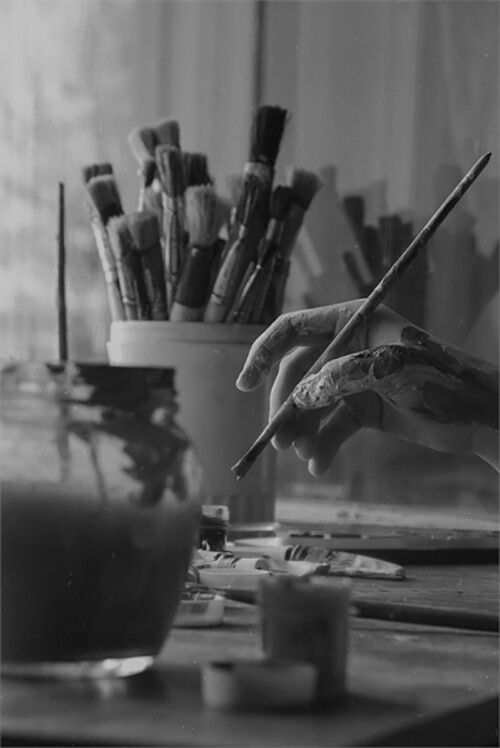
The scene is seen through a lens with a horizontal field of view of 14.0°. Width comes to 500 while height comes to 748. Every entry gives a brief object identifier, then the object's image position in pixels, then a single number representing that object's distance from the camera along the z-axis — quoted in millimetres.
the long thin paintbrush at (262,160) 1887
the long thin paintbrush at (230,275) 1860
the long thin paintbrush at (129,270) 1895
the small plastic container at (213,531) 1414
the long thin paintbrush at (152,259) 1882
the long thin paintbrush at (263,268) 1873
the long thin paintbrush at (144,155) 2024
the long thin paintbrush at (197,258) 1856
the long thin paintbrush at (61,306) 1208
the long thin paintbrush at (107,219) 1941
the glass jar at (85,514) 894
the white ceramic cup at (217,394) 1837
